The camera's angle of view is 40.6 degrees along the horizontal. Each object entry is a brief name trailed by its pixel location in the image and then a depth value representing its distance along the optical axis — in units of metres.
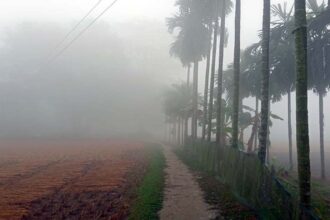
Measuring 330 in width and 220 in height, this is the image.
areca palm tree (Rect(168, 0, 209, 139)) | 37.12
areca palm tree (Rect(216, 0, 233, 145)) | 25.08
